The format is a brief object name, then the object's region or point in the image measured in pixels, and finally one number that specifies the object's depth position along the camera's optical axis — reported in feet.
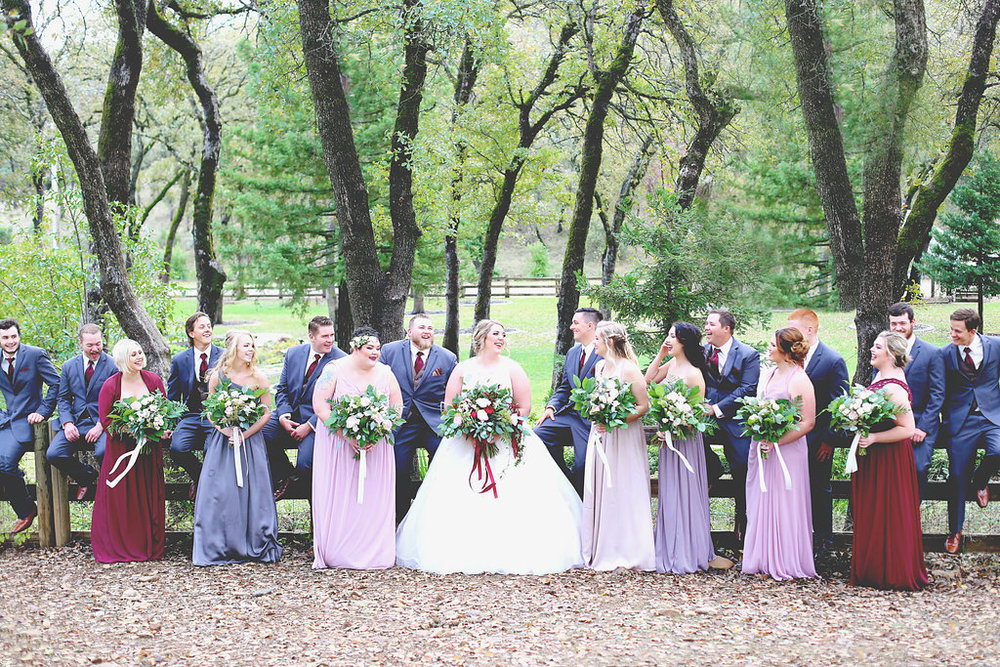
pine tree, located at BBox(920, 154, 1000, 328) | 80.64
